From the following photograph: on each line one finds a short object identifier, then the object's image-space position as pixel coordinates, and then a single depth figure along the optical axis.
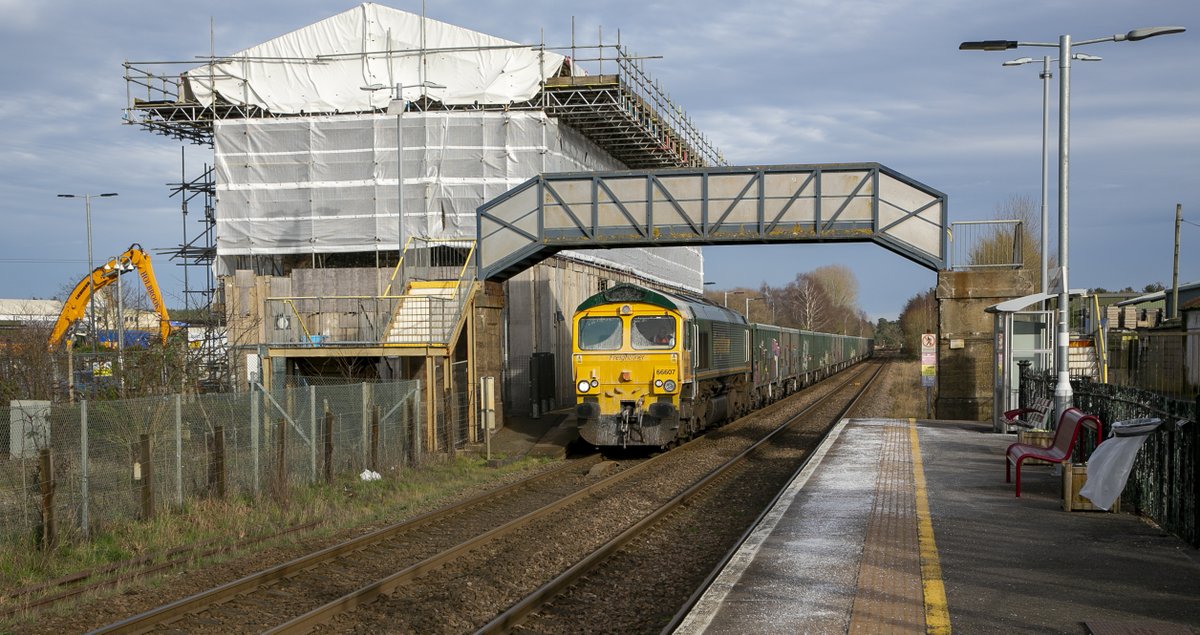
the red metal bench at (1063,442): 11.38
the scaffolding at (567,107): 32.38
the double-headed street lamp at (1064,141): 14.83
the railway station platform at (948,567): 7.00
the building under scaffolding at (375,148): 30.97
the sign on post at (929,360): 25.36
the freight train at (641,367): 19.31
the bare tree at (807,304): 112.75
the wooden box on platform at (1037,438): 14.84
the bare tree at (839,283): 148.38
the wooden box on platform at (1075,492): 10.90
